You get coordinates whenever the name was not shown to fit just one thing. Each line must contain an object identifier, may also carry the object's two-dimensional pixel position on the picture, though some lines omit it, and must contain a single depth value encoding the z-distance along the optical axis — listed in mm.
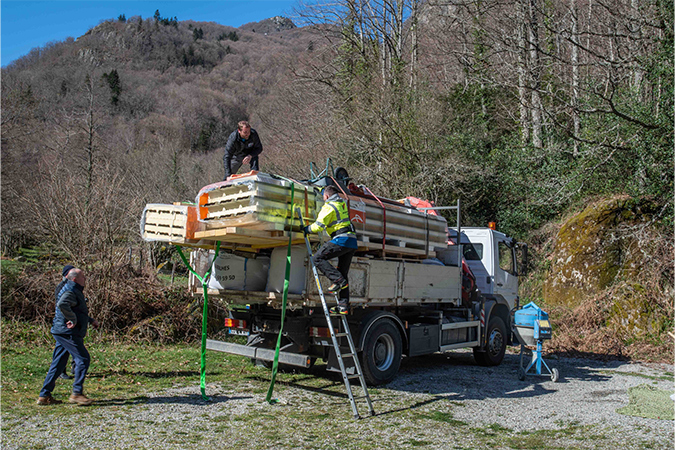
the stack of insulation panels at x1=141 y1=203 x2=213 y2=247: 6852
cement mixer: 8961
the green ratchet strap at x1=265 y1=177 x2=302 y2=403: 6676
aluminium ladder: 6387
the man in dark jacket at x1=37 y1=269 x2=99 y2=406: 6395
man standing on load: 8438
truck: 7363
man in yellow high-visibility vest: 6719
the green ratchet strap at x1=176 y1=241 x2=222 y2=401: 6848
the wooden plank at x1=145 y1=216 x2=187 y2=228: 6859
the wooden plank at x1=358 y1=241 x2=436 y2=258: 7555
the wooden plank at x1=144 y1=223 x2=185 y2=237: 6852
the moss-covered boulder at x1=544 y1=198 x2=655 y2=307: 14070
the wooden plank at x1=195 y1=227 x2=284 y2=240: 6318
